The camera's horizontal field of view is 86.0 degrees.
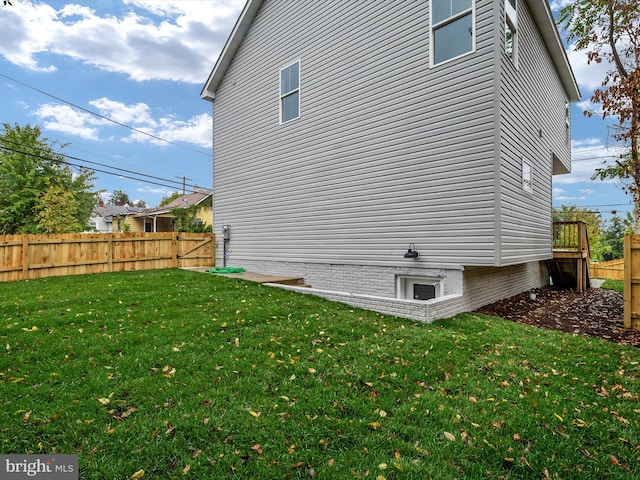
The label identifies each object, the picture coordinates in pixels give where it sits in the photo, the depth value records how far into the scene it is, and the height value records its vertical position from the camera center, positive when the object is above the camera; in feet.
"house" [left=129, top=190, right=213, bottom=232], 78.23 +8.28
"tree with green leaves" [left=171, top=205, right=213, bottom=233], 71.74 +6.01
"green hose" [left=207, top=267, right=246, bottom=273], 33.63 -2.19
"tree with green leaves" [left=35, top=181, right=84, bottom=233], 68.74 +7.96
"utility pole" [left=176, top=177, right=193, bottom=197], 110.42 +22.63
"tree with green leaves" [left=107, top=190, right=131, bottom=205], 203.95 +30.86
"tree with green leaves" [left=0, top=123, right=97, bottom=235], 68.18 +12.51
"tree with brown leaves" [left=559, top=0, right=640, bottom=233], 21.65 +14.69
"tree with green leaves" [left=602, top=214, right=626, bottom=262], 98.89 +3.39
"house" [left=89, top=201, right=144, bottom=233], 100.78 +10.01
